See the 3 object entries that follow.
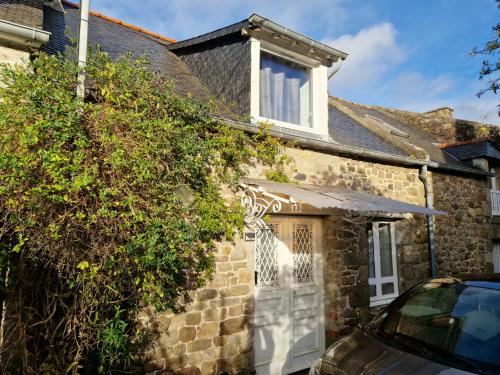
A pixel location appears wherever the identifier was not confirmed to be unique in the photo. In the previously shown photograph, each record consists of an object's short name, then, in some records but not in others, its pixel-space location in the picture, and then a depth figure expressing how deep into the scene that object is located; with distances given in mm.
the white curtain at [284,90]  7523
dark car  3010
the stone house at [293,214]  5730
